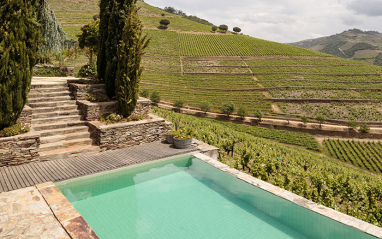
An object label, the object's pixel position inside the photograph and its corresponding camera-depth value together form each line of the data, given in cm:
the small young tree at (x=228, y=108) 5244
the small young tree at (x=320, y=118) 5106
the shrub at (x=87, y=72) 1442
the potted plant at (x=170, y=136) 1154
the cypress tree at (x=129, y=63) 1143
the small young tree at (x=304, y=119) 5103
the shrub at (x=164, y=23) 10872
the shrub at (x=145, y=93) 5013
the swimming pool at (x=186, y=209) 598
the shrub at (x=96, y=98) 1204
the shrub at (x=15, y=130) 866
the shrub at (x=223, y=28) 11719
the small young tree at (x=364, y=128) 4981
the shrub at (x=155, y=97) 5213
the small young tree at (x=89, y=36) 1441
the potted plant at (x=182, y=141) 1088
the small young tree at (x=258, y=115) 5100
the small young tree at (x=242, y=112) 5197
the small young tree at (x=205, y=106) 5218
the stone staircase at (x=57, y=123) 984
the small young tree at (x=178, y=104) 5219
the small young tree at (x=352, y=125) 5053
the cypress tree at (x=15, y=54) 841
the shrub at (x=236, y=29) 12949
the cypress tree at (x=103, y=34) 1203
